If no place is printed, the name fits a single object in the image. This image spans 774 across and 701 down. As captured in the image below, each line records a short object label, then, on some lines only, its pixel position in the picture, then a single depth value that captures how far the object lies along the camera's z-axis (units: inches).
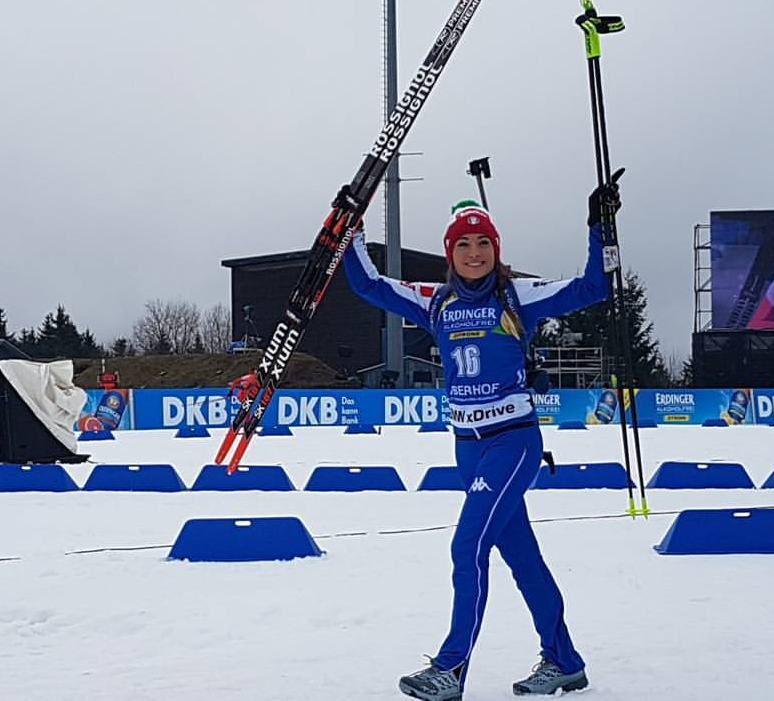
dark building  2070.6
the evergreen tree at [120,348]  3046.3
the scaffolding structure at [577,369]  1542.8
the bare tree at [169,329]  3228.3
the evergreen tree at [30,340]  2785.4
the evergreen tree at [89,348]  2773.1
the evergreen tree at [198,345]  3126.2
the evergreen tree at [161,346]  3117.6
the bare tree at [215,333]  3189.0
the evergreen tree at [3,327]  2704.2
